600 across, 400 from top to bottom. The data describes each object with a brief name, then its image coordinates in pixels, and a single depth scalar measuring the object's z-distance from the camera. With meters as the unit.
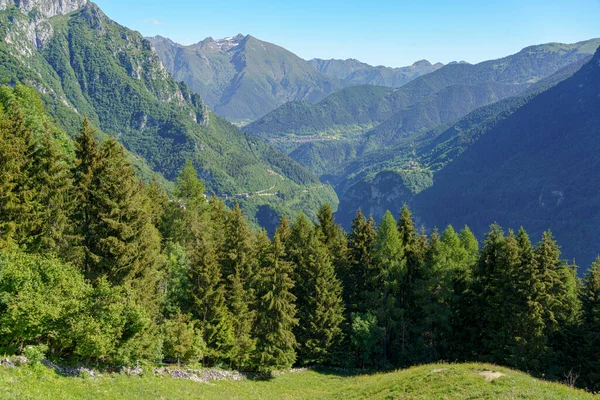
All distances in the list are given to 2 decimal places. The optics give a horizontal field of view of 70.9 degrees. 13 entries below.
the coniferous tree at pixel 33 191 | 31.41
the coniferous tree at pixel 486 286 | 47.28
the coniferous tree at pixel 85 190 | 32.28
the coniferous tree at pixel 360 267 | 54.91
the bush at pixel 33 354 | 24.11
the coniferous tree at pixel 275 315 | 44.50
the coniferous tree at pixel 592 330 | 41.09
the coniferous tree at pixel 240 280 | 43.06
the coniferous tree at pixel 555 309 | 43.69
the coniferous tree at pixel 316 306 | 51.09
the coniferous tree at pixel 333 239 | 56.53
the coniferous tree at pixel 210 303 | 41.72
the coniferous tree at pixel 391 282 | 52.44
